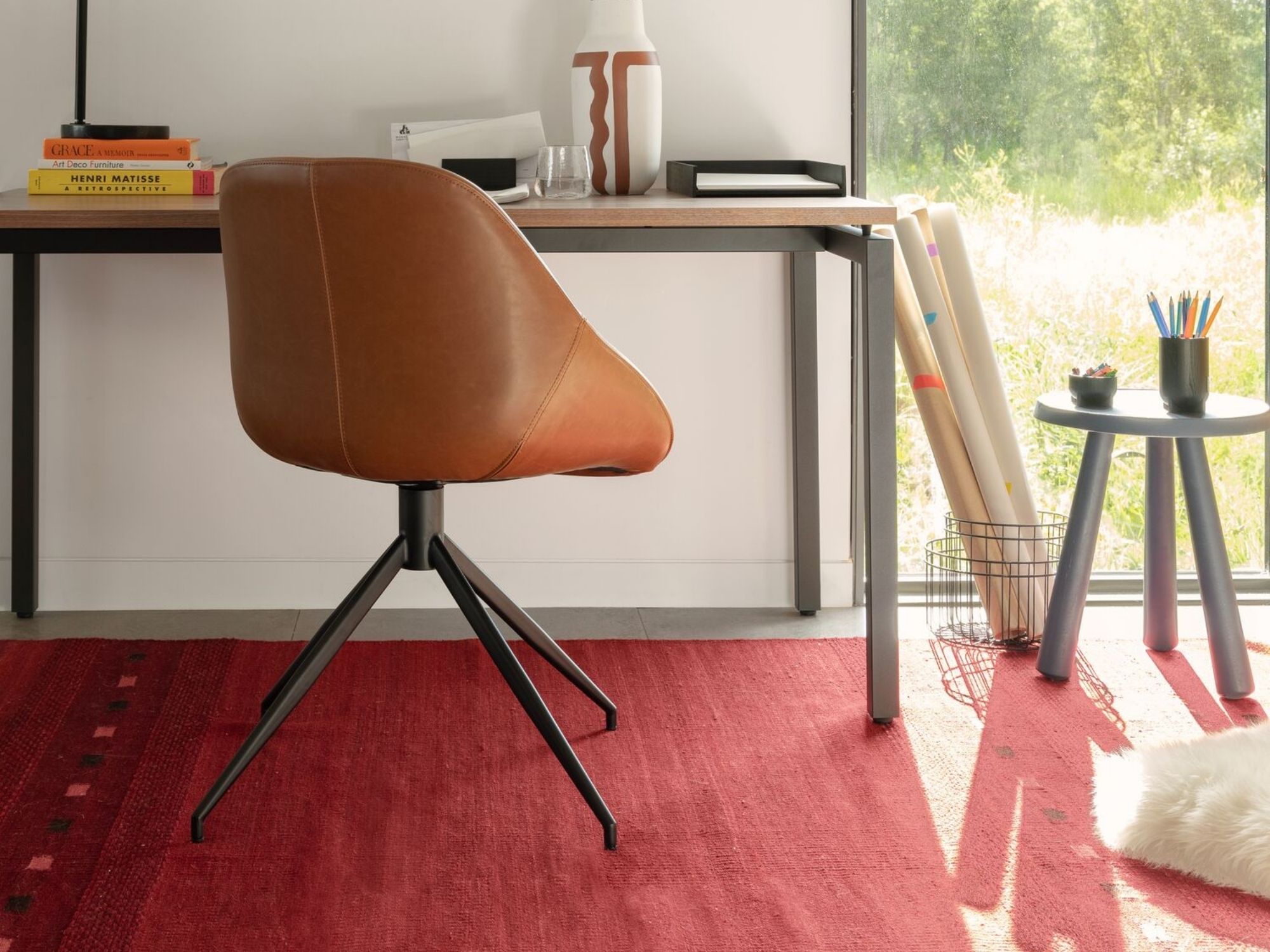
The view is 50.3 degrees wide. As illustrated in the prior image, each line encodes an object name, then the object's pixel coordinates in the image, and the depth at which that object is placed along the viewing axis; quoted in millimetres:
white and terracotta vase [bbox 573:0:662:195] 2512
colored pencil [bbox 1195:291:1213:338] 2348
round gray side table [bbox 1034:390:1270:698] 2250
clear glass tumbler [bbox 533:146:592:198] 2367
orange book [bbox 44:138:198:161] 2410
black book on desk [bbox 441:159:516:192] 2375
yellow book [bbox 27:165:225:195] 2426
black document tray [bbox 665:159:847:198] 2340
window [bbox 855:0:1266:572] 2844
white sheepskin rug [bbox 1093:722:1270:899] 1680
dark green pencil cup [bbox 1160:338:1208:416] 2273
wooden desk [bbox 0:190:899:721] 2080
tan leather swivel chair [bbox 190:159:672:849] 1665
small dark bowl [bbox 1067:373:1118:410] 2348
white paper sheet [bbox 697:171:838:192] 2338
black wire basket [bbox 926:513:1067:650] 2609
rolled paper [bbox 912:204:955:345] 2691
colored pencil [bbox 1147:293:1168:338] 2293
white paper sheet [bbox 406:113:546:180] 2512
